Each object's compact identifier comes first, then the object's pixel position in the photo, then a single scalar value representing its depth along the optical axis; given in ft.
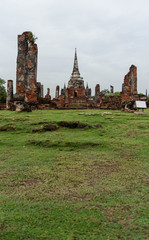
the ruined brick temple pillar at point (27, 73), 42.60
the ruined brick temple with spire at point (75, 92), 91.08
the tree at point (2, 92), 103.87
